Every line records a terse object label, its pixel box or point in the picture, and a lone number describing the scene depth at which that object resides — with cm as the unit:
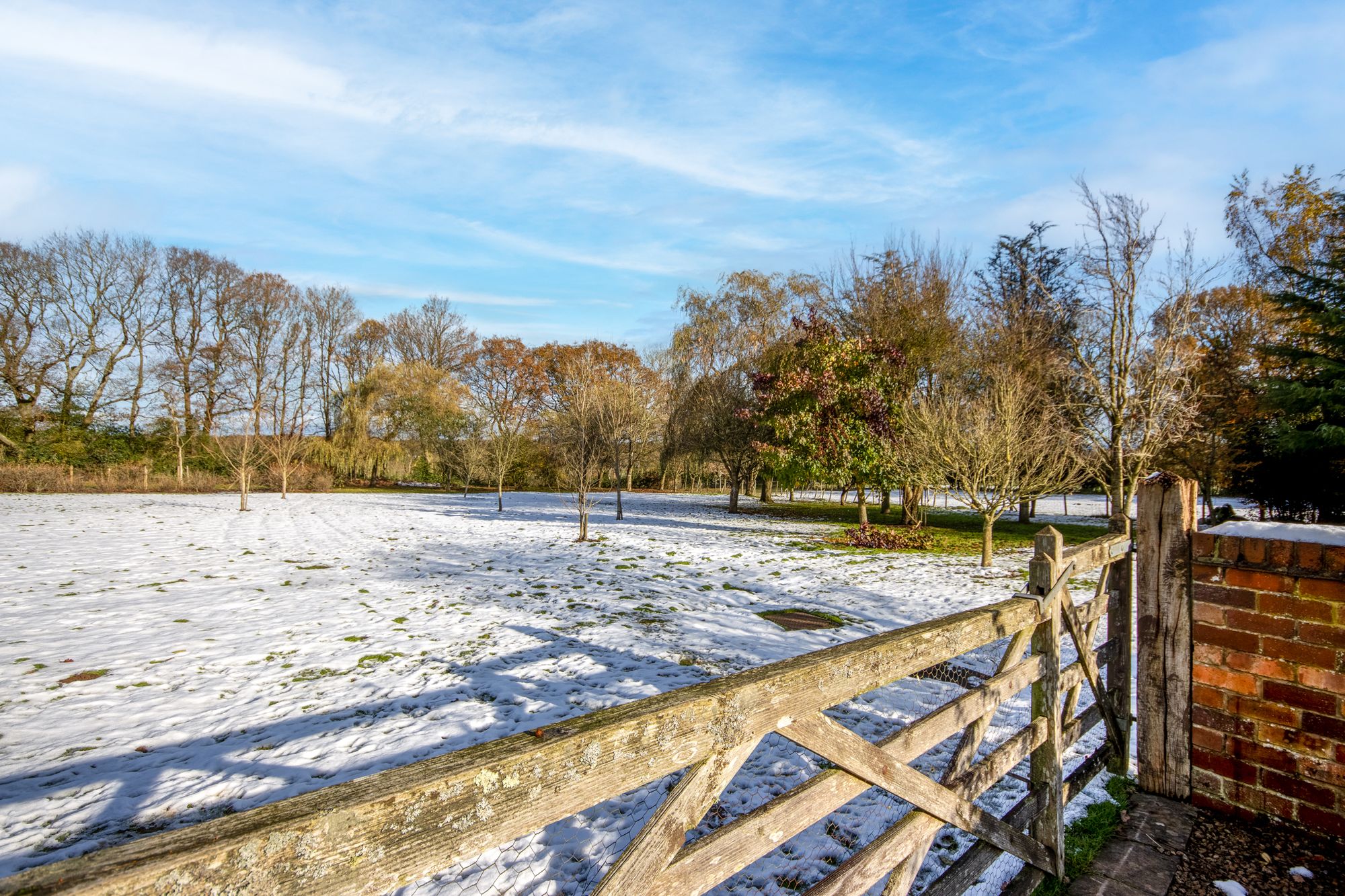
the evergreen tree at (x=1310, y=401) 1260
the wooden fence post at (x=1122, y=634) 353
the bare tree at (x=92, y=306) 2919
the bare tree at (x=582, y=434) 1656
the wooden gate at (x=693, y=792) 81
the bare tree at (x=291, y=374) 3597
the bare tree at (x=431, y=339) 4222
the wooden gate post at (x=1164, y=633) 304
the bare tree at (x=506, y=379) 4350
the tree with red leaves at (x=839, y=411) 1611
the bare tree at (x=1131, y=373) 1452
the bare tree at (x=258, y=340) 3403
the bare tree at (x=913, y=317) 1750
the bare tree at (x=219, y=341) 3300
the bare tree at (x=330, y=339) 3825
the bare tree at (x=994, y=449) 1143
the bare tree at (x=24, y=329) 2756
